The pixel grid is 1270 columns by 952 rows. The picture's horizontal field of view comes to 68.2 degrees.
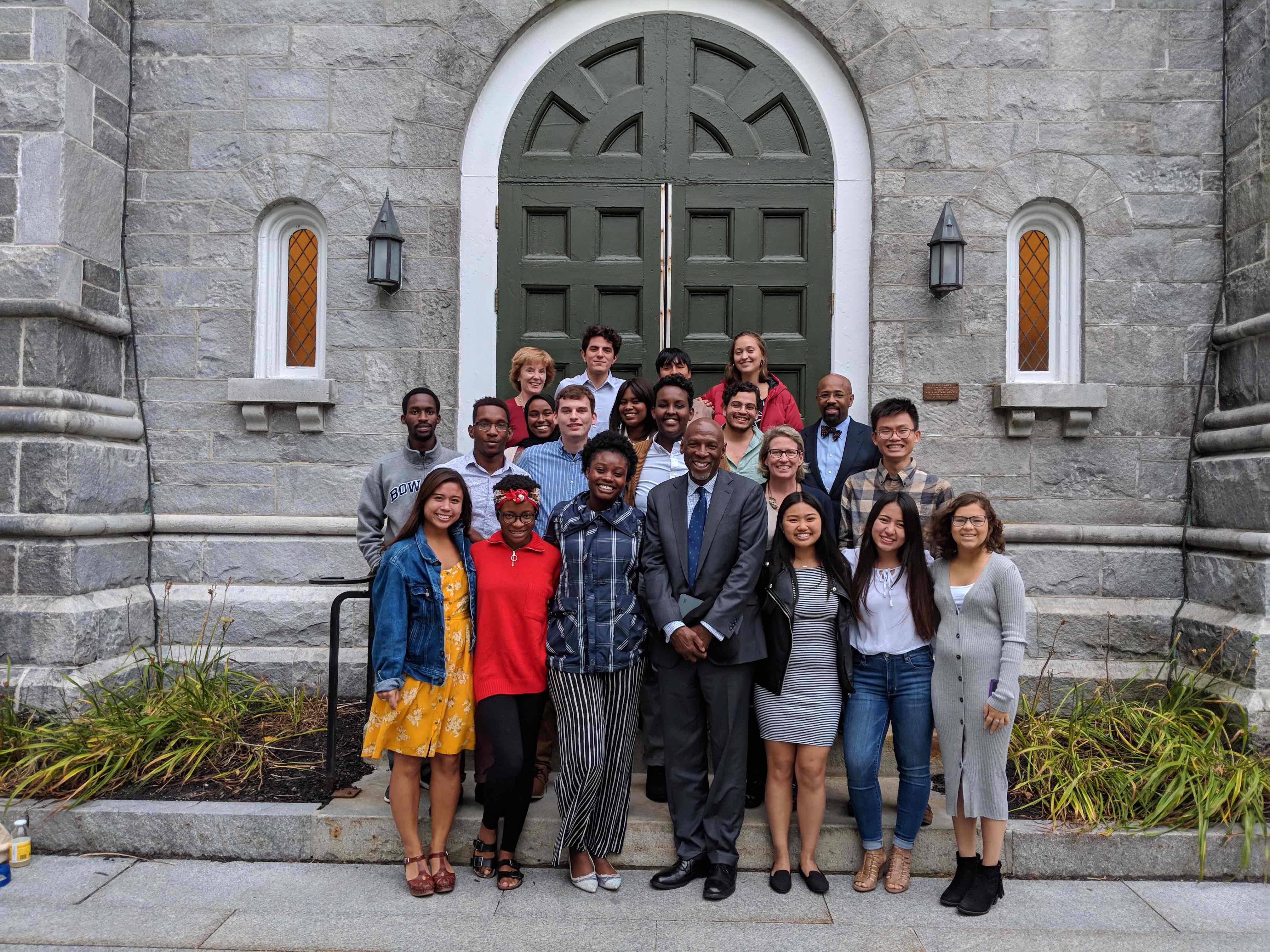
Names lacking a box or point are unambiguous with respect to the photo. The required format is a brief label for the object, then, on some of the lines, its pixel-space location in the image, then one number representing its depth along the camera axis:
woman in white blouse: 4.05
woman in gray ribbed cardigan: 3.86
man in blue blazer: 5.08
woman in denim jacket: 3.93
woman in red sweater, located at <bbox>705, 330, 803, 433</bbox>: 5.39
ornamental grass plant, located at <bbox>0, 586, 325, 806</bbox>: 4.68
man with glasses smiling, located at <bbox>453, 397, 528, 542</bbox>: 4.64
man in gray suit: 4.04
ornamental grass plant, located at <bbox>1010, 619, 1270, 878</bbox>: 4.39
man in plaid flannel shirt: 4.59
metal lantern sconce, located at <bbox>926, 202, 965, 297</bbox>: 6.09
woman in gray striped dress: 4.07
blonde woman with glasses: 4.41
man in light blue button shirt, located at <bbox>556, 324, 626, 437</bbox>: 5.50
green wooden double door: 6.53
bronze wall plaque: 6.25
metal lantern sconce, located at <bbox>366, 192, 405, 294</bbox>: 6.18
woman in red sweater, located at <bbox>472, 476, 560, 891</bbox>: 3.98
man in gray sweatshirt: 4.96
